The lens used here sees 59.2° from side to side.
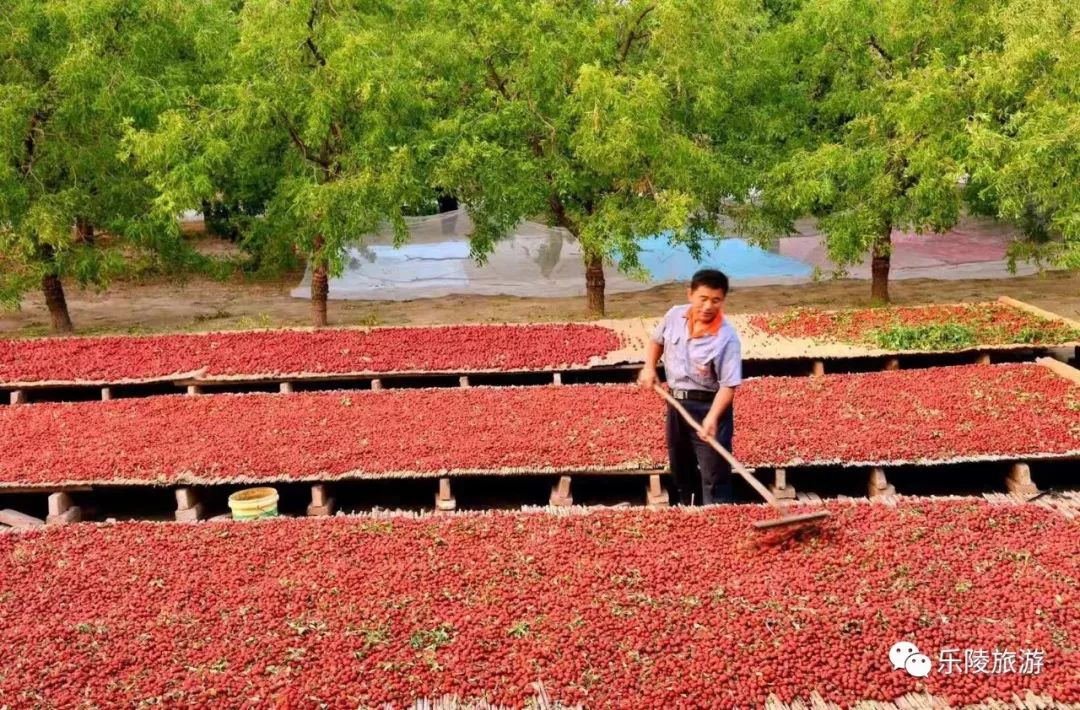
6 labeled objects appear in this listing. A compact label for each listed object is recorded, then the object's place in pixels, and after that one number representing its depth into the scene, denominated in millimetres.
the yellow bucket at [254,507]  6496
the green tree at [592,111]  10547
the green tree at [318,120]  10414
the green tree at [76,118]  10789
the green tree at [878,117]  10555
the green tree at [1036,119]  9602
